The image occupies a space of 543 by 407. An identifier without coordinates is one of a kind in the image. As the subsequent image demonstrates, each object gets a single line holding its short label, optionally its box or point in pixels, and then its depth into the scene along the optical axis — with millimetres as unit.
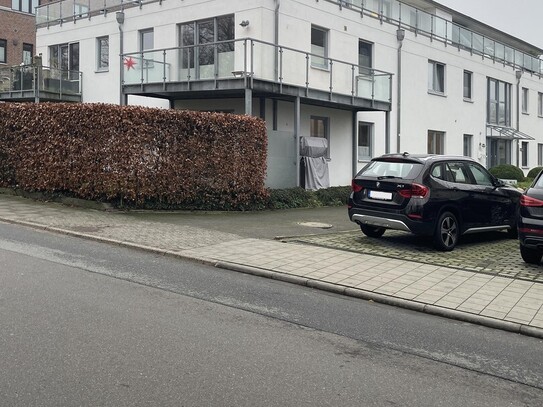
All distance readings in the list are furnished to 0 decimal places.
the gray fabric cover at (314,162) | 18953
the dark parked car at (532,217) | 8250
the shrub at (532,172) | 33344
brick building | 38938
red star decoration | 20234
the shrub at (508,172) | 29078
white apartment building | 18375
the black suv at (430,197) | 9594
